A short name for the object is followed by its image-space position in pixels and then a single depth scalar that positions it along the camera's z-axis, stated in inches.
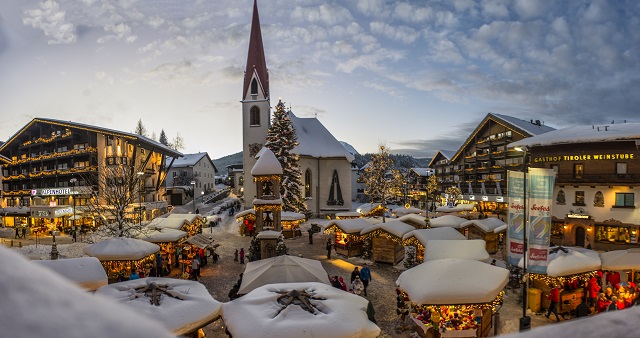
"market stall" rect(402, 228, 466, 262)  766.5
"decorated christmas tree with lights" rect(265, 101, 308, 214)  1555.1
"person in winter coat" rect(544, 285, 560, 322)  516.5
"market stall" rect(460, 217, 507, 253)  981.2
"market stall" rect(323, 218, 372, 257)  956.0
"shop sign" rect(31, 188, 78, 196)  1606.8
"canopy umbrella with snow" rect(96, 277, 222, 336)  308.7
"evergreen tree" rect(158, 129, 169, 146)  4227.4
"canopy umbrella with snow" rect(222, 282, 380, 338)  293.1
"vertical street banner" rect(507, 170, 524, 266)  457.7
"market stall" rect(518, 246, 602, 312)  536.4
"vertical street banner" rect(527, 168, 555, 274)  441.7
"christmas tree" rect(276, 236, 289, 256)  842.2
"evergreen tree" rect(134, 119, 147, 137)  3644.9
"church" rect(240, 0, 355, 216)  1969.7
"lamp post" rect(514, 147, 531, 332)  429.8
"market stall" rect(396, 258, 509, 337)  414.3
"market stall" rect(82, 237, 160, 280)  615.2
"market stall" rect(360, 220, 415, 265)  855.1
